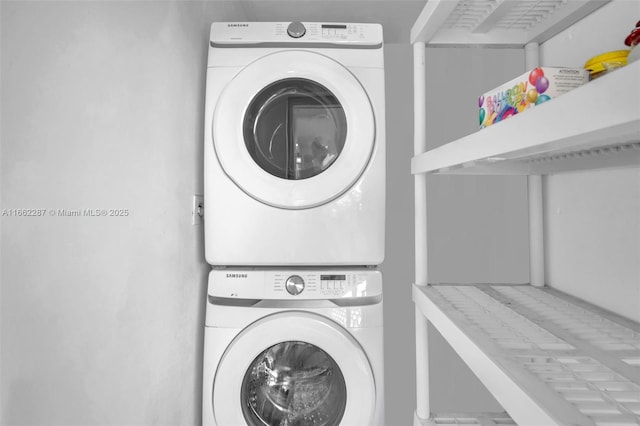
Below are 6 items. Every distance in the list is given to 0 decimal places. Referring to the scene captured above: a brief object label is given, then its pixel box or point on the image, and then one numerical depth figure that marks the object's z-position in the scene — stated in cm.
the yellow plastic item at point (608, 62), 60
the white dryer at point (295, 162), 130
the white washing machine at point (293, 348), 124
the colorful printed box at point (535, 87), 60
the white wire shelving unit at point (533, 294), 42
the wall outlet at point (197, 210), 134
